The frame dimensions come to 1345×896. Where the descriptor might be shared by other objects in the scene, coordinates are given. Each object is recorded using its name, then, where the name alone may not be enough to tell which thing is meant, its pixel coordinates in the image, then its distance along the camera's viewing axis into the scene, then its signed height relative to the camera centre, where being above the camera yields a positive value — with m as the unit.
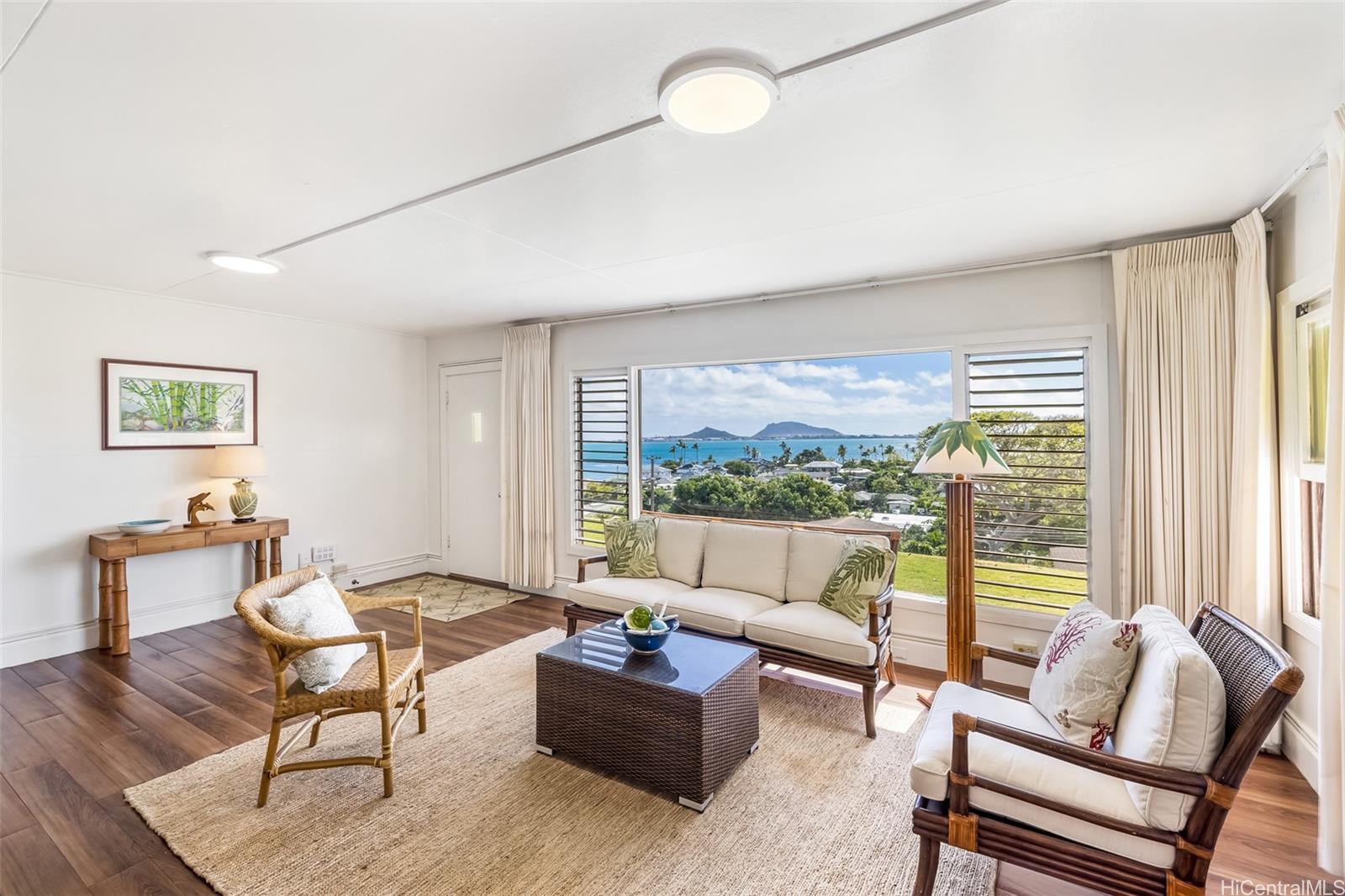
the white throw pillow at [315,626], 2.44 -0.75
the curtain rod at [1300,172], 2.19 +1.06
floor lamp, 2.97 -0.35
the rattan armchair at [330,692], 2.35 -0.98
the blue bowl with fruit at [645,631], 2.72 -0.84
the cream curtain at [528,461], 5.45 -0.12
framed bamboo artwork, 4.31 +0.35
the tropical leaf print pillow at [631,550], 4.16 -0.71
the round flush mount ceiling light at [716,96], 1.65 +1.04
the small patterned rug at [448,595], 5.07 -1.36
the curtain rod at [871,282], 3.13 +1.09
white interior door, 6.00 -0.21
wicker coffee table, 2.37 -1.12
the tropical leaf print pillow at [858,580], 3.28 -0.74
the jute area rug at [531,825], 1.99 -1.43
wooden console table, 3.99 -0.75
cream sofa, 3.05 -0.92
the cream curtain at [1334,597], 1.91 -0.51
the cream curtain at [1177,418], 2.92 +0.14
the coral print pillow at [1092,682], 1.78 -0.73
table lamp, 4.55 -0.14
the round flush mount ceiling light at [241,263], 3.41 +1.10
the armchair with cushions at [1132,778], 1.50 -0.93
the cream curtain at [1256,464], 2.69 -0.09
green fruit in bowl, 2.75 -0.79
